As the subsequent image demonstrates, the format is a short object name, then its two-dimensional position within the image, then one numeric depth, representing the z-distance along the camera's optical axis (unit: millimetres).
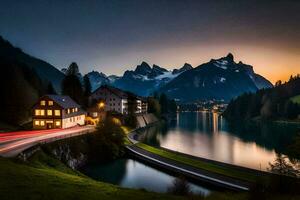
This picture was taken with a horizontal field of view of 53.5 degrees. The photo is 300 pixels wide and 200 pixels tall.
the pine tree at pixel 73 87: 122875
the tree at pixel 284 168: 36156
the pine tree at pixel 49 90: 125006
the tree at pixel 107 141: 68938
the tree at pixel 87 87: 146962
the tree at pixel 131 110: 127312
